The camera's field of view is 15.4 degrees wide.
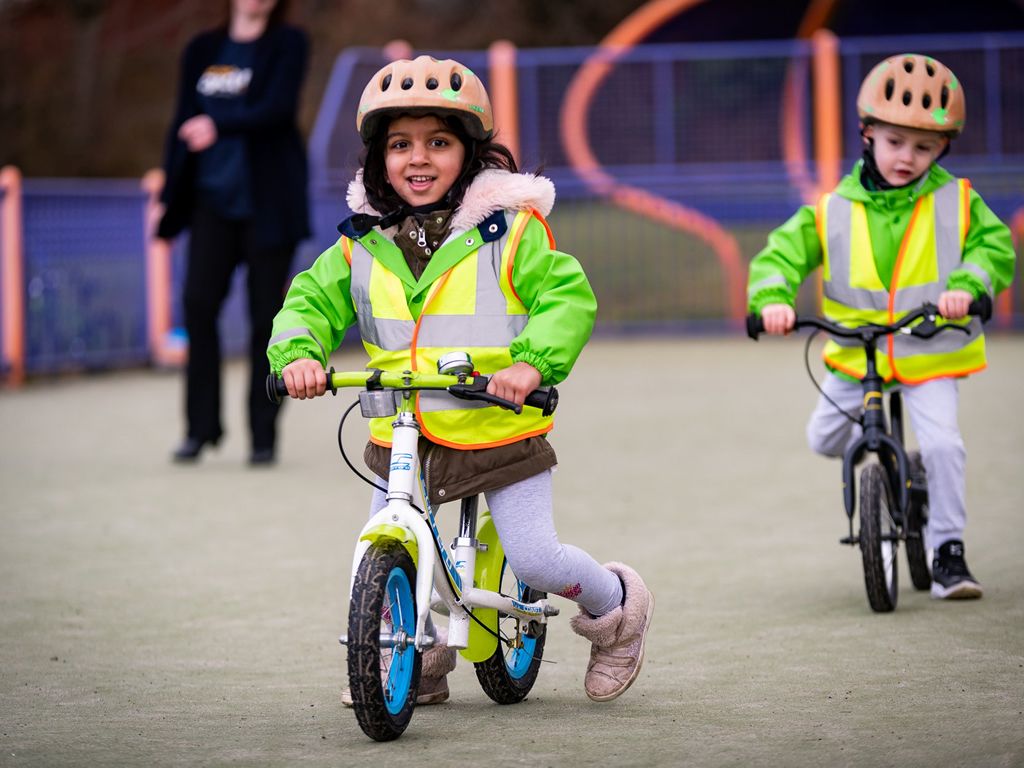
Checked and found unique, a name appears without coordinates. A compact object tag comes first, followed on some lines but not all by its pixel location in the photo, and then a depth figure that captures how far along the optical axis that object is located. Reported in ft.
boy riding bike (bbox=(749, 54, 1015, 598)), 40.05
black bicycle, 38.52
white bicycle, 27.69
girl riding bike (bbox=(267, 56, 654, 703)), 29.90
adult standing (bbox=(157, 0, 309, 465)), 61.48
